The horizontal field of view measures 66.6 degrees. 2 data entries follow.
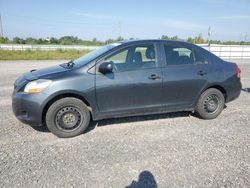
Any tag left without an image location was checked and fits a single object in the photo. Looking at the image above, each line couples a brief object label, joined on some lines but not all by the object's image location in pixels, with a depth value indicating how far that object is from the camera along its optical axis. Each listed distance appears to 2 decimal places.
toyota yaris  3.32
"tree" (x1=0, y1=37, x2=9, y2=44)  47.75
